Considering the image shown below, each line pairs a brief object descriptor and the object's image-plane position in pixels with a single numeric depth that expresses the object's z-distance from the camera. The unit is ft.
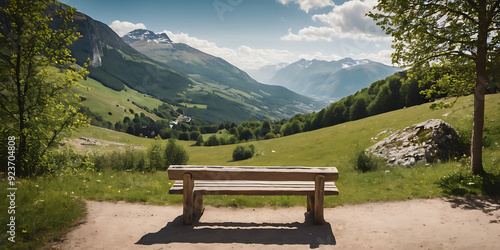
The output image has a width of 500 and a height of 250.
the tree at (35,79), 39.34
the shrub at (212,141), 436.23
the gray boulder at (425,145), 61.36
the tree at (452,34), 41.29
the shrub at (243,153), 211.20
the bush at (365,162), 62.71
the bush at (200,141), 456.28
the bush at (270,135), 398.91
